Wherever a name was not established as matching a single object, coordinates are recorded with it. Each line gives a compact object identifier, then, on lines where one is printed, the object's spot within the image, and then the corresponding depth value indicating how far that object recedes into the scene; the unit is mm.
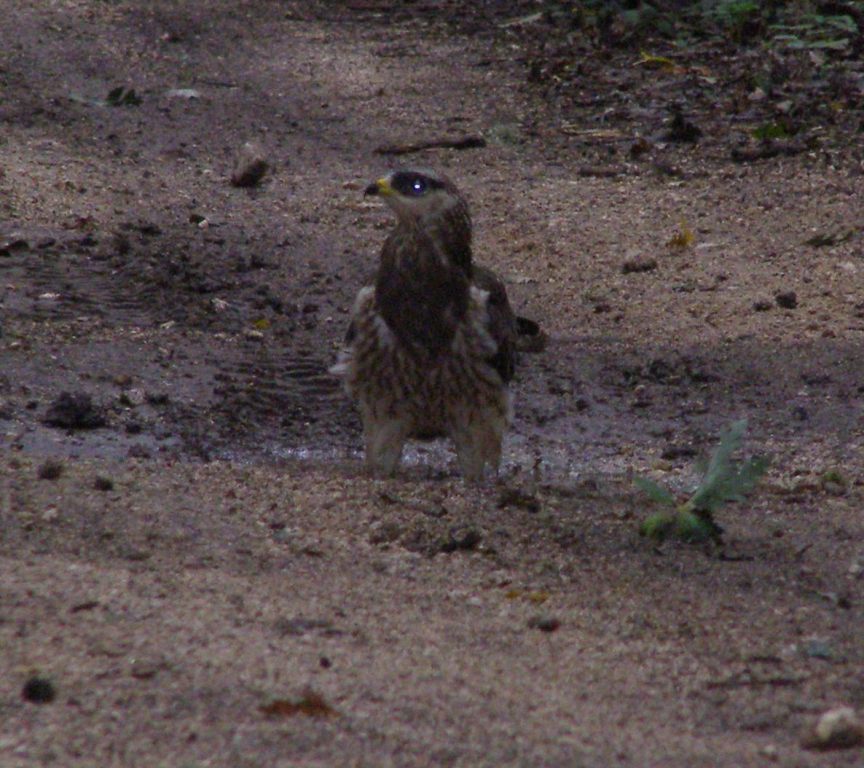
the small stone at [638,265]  17094
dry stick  21687
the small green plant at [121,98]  23034
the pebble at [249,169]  19609
